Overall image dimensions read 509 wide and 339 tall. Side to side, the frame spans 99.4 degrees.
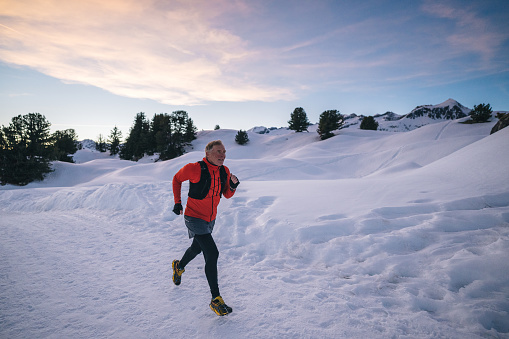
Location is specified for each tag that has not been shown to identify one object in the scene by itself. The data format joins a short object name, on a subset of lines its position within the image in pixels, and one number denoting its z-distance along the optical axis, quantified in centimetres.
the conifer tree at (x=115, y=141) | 6006
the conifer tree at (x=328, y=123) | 4175
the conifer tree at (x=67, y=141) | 4752
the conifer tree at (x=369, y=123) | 5241
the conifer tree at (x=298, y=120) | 5478
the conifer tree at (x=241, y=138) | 5231
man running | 317
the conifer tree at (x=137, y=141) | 5007
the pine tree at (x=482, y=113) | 2856
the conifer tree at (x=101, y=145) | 7125
